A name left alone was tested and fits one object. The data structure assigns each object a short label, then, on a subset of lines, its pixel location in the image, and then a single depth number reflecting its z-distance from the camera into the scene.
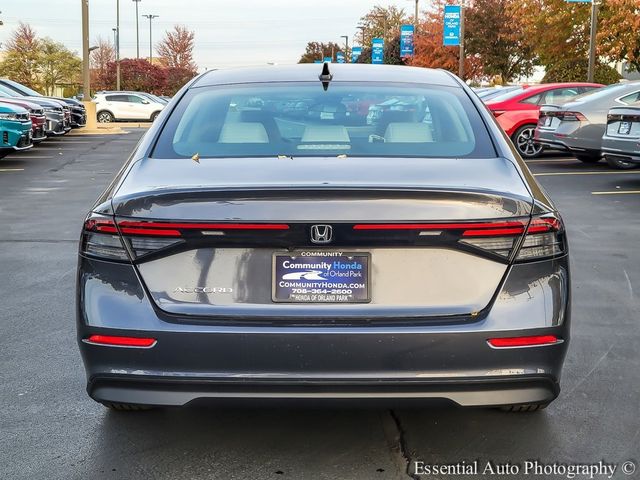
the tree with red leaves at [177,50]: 99.56
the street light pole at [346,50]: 107.06
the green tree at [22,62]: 69.62
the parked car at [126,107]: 40.16
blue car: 16.16
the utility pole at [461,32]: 39.36
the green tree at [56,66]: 74.25
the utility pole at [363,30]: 100.43
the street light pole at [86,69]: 28.12
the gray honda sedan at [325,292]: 3.12
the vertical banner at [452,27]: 41.41
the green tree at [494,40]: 51.44
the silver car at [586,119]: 15.20
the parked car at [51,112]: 21.69
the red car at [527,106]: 17.72
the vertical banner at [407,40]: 53.94
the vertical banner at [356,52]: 76.88
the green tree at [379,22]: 95.69
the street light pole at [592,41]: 27.16
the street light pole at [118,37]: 63.11
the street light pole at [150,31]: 98.49
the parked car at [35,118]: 18.36
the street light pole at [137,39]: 83.44
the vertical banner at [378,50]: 61.72
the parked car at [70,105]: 23.91
